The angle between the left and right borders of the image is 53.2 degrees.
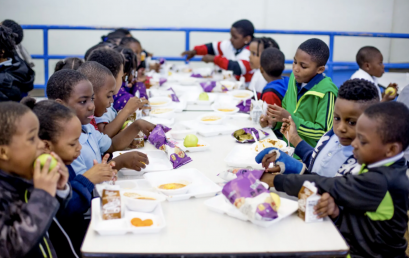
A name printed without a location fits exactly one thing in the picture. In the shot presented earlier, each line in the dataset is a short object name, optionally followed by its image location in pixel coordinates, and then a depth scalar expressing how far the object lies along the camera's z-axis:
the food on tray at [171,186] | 1.78
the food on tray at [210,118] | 2.91
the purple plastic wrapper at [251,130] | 2.61
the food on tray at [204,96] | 3.59
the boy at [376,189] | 1.53
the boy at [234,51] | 5.07
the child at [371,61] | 4.36
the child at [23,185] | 1.30
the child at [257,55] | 4.32
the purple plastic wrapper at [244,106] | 3.41
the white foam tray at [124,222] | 1.43
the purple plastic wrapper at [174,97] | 3.63
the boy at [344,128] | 1.85
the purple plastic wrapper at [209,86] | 4.14
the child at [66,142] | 1.62
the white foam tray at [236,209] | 1.50
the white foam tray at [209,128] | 2.68
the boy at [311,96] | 2.73
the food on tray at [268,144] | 2.34
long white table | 1.35
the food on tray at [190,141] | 2.38
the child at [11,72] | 3.68
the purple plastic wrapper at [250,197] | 1.47
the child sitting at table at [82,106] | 1.99
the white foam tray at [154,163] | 2.01
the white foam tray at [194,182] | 1.72
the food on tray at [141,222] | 1.48
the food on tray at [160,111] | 3.14
